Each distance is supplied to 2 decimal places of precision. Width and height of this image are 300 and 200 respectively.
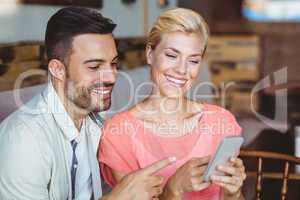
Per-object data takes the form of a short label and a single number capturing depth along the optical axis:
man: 1.75
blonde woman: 1.82
